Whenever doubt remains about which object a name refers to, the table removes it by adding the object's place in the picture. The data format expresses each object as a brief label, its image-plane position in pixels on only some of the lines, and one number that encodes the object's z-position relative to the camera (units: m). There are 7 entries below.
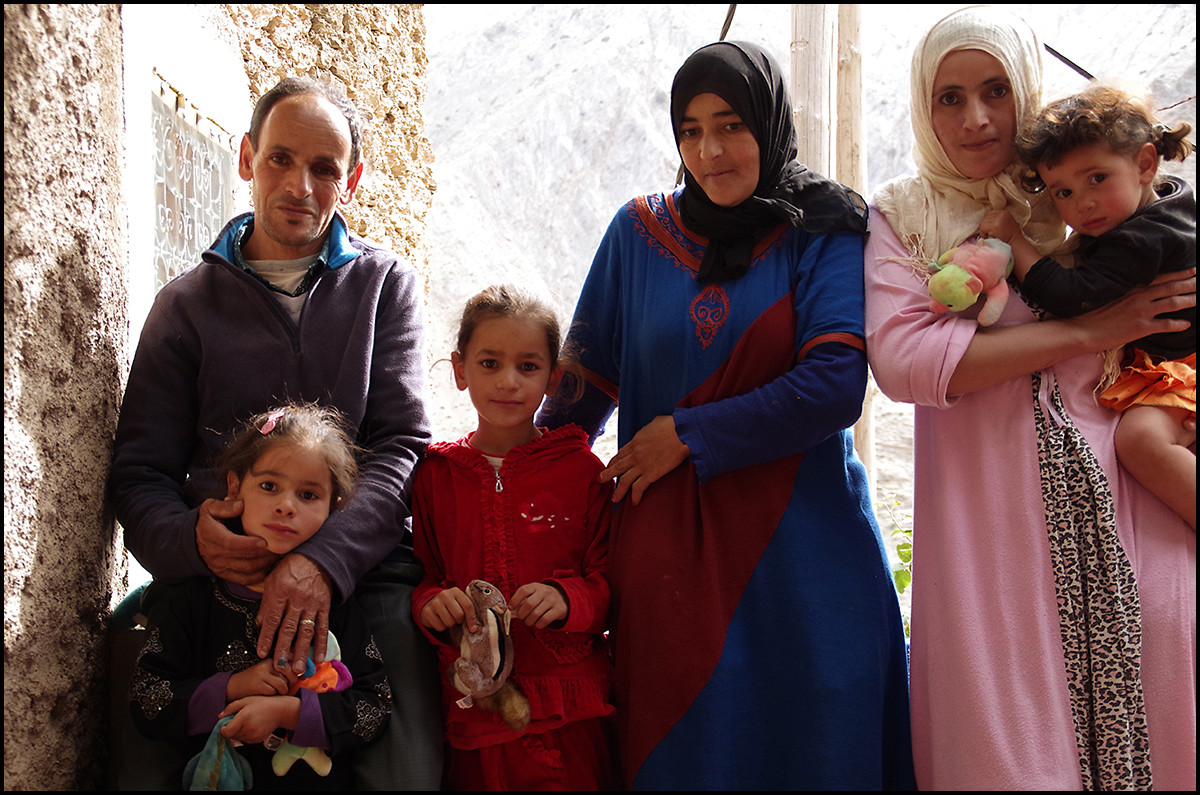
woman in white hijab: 1.84
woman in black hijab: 1.97
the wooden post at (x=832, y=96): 3.92
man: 1.89
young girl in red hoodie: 1.97
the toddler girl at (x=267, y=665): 1.78
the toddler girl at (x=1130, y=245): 1.87
